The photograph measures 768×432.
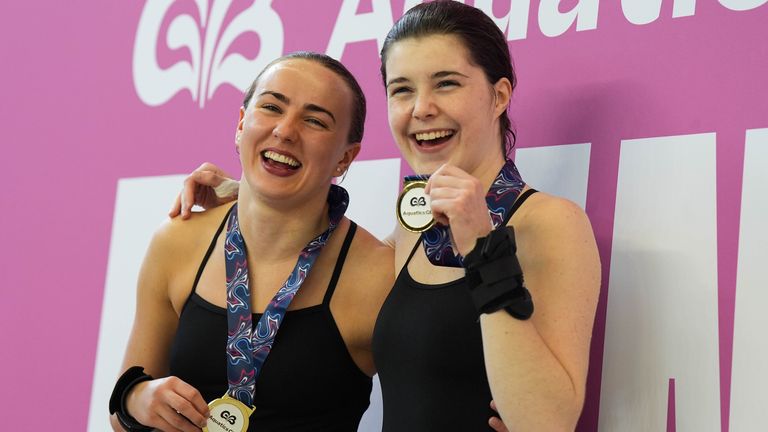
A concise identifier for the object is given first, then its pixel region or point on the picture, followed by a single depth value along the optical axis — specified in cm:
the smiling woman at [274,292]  686
